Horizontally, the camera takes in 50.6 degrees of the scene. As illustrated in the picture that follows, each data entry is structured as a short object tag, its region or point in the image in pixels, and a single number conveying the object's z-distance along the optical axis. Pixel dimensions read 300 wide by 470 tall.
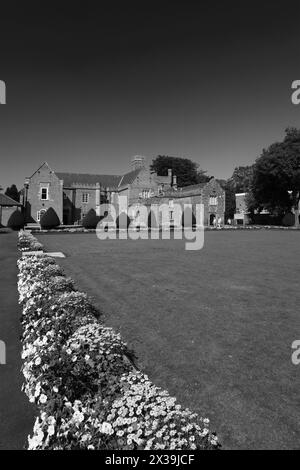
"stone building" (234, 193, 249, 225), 81.00
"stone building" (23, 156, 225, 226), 54.91
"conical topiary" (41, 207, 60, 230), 47.00
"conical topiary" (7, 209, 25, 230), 46.75
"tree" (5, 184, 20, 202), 87.47
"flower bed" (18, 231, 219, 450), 3.19
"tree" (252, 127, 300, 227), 52.58
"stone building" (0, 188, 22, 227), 49.91
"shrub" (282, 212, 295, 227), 60.72
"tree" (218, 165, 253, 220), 84.20
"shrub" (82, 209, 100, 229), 47.88
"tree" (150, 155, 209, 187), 98.06
